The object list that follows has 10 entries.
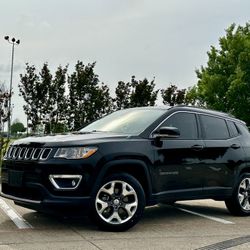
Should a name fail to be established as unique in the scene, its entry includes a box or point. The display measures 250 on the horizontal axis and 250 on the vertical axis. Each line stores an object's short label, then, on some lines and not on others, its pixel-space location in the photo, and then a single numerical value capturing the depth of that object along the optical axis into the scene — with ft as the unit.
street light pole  97.86
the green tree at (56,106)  86.43
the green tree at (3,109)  55.13
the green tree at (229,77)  91.66
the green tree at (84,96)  86.69
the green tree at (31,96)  86.43
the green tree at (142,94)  93.97
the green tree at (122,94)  95.30
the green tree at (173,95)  102.37
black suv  18.45
